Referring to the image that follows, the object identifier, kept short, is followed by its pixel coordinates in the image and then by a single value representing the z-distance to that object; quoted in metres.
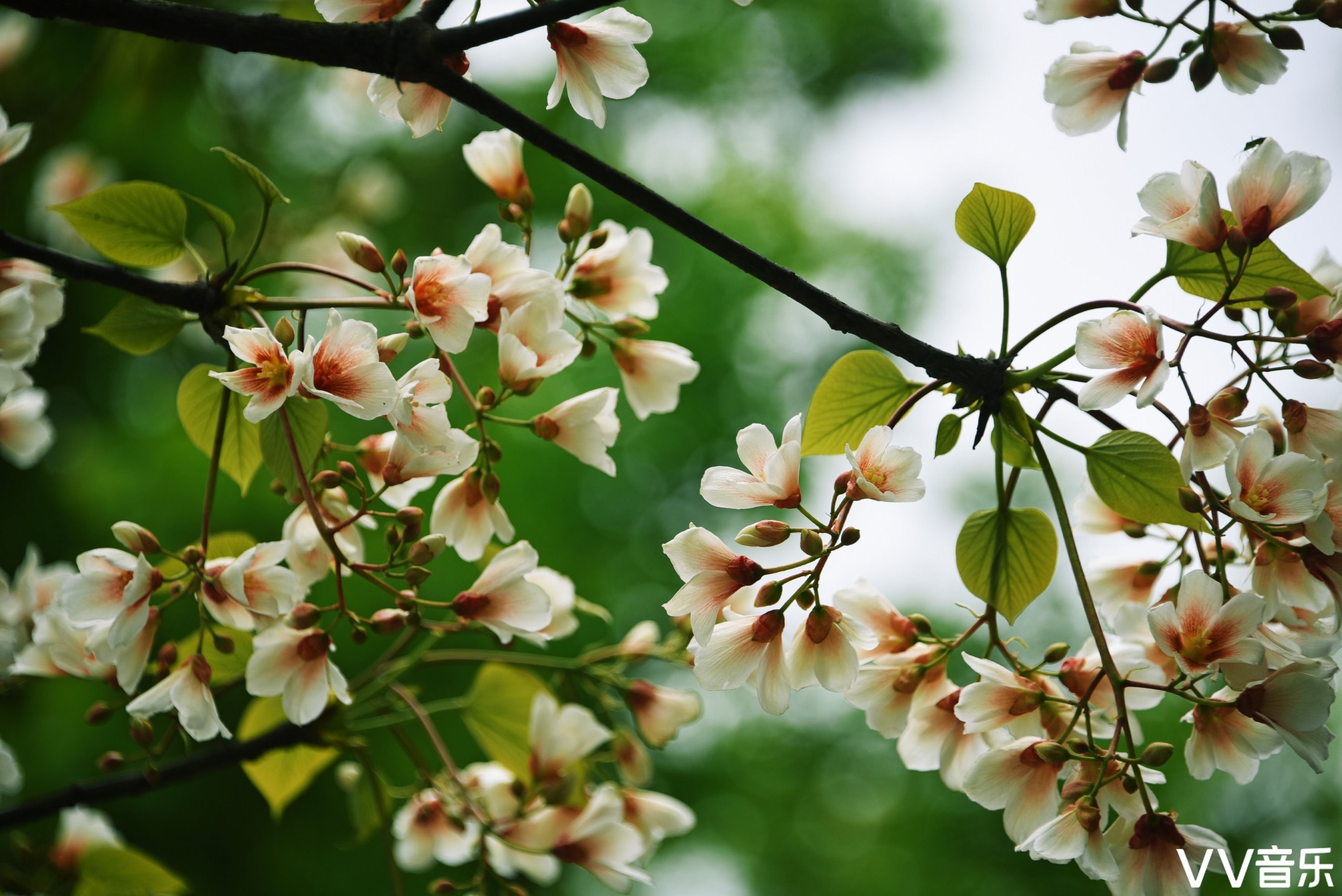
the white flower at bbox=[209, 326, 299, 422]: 1.96
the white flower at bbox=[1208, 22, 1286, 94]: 1.98
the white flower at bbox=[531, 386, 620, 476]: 2.03
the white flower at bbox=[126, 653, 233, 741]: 2.00
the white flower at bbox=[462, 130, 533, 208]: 2.07
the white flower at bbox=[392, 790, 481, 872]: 2.15
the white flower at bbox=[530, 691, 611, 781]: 2.12
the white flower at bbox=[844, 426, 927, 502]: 1.96
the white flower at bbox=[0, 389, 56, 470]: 2.22
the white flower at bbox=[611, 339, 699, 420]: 2.09
